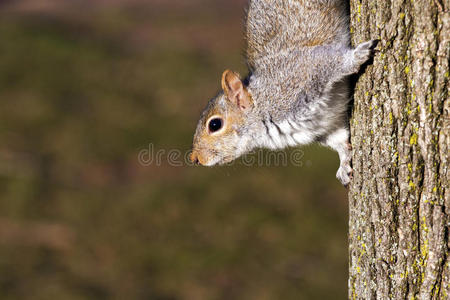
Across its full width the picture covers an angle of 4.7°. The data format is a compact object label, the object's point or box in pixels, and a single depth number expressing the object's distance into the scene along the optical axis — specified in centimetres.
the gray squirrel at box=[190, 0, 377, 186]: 346
